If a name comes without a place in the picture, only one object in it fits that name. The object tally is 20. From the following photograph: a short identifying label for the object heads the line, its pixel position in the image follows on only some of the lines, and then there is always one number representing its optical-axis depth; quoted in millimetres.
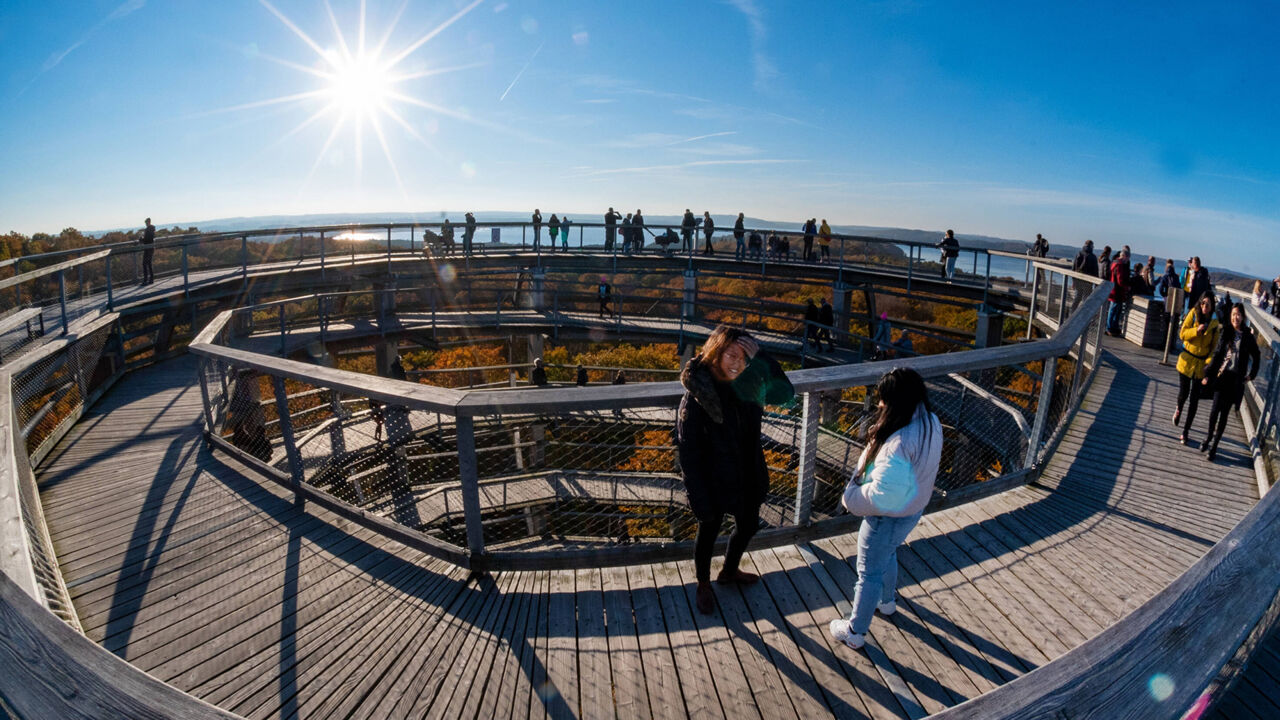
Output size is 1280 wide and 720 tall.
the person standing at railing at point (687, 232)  19641
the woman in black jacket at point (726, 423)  2662
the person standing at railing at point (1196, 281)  9648
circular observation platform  1697
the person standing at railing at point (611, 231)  20770
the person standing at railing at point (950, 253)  16062
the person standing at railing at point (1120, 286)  10974
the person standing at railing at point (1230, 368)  5152
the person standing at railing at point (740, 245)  19906
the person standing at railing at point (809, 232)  20850
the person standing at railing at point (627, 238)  21203
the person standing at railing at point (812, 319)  15273
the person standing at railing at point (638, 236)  20928
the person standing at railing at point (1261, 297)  10523
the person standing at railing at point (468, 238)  19191
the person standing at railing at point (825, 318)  15703
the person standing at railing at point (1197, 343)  5582
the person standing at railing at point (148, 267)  12785
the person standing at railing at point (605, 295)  16375
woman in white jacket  2578
